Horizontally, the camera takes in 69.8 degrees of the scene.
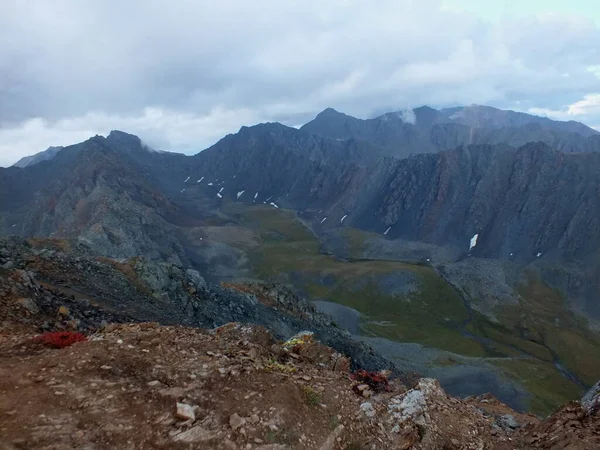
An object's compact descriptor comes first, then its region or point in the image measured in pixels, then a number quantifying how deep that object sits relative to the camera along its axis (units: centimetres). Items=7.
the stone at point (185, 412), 1333
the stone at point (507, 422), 2122
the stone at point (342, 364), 2630
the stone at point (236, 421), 1341
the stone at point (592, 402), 1749
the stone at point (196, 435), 1259
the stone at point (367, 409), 1672
